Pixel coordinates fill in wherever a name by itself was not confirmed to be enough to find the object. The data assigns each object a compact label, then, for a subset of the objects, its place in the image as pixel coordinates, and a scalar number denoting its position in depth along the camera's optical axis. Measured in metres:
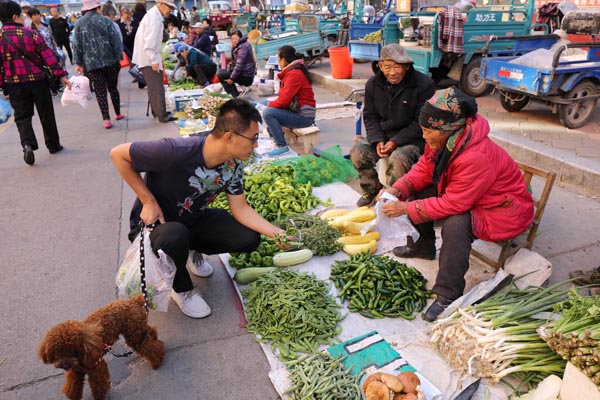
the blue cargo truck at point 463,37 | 8.39
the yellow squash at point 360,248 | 3.62
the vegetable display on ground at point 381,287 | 2.96
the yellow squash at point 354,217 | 3.87
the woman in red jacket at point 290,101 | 5.69
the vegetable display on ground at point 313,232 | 3.64
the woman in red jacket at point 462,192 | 2.73
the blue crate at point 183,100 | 9.00
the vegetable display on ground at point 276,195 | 4.31
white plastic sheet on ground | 2.37
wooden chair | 3.11
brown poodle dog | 1.97
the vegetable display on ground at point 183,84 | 10.69
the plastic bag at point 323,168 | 5.08
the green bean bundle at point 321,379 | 2.26
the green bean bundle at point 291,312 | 2.69
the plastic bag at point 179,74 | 11.71
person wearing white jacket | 7.33
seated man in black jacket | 3.98
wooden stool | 6.12
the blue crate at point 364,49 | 9.26
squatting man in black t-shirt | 2.62
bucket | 10.72
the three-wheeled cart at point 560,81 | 6.07
